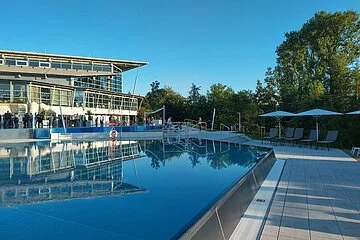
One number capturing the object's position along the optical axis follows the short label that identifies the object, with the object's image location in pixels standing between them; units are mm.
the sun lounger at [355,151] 11914
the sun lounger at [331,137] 13279
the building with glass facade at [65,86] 30984
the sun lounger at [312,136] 14553
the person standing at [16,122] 21144
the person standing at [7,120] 20791
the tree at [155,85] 62581
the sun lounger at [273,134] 16809
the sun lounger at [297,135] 15477
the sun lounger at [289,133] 16302
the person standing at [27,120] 21188
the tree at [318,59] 20875
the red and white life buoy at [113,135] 20408
